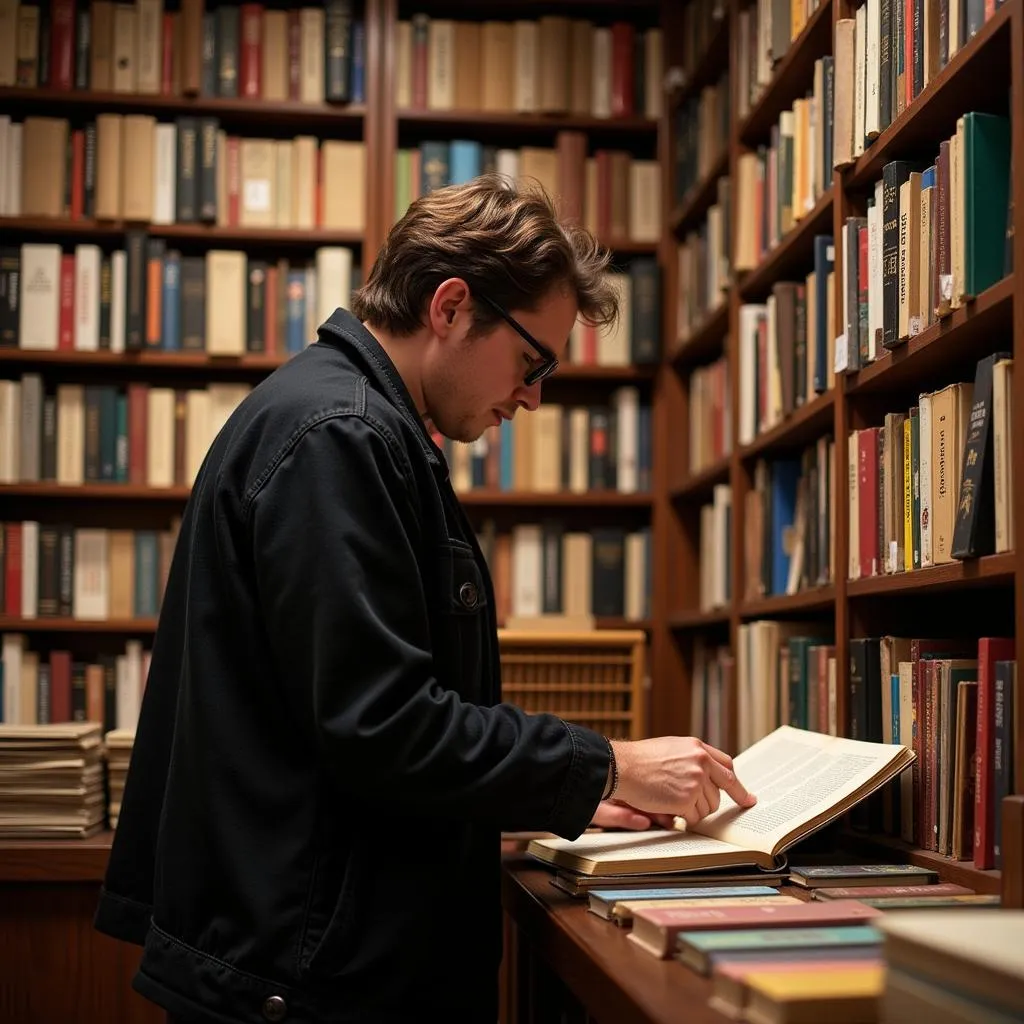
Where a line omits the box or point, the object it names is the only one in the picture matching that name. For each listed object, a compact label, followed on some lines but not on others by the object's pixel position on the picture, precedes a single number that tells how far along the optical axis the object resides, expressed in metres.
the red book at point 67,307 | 3.37
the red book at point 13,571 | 3.33
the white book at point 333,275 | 3.43
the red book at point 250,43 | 3.45
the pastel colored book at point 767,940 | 0.99
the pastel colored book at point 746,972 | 0.93
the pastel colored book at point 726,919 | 1.08
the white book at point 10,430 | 3.33
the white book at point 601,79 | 3.56
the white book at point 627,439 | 3.54
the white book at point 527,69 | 3.52
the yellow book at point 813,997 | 0.88
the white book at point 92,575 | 3.39
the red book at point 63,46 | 3.40
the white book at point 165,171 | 3.41
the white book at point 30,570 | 3.34
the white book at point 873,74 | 1.89
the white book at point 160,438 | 3.41
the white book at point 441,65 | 3.51
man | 1.24
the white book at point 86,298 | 3.38
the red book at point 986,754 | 1.46
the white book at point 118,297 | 3.39
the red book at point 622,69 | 3.56
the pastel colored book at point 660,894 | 1.27
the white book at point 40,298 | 3.35
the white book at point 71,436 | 3.39
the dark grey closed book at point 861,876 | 1.40
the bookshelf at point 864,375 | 1.46
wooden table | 0.99
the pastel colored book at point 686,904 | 1.20
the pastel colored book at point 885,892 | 1.31
